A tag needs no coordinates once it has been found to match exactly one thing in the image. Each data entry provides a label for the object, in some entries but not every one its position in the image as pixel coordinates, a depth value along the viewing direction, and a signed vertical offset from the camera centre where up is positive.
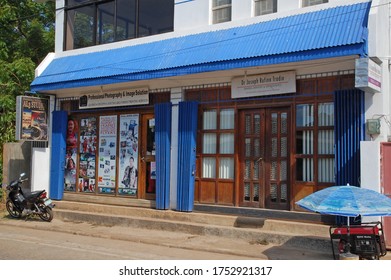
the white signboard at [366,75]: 8.87 +1.68
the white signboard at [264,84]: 10.94 +1.85
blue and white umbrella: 6.91 -0.66
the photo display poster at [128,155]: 13.88 +0.07
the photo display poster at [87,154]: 14.92 +0.09
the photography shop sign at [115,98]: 13.61 +1.82
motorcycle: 13.35 -1.38
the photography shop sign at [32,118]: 14.75 +1.26
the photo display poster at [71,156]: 15.40 +0.02
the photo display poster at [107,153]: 14.39 +0.13
